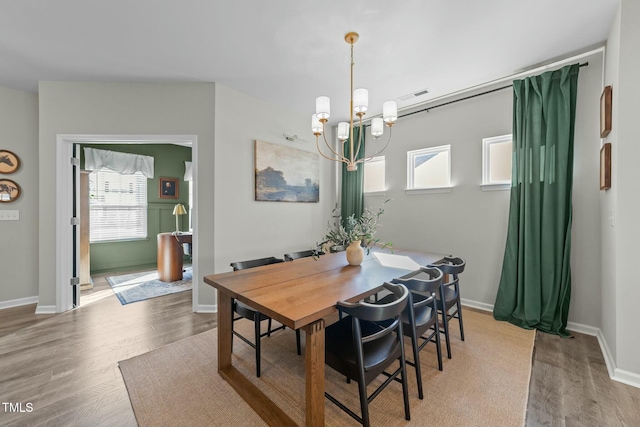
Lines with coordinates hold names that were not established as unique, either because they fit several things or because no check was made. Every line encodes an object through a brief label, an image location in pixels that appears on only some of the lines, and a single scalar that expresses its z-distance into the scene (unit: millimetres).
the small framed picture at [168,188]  5746
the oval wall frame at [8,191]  3294
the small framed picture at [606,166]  2135
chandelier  2234
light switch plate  3303
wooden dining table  1399
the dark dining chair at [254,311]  1964
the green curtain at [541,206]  2637
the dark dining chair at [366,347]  1371
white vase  2393
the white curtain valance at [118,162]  4754
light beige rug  1603
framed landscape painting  3664
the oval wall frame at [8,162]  3279
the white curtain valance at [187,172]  5957
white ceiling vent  3363
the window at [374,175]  4383
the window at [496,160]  3163
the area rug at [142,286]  3770
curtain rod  2954
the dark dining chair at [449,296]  2188
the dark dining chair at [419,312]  1752
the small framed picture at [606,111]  2139
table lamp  5520
